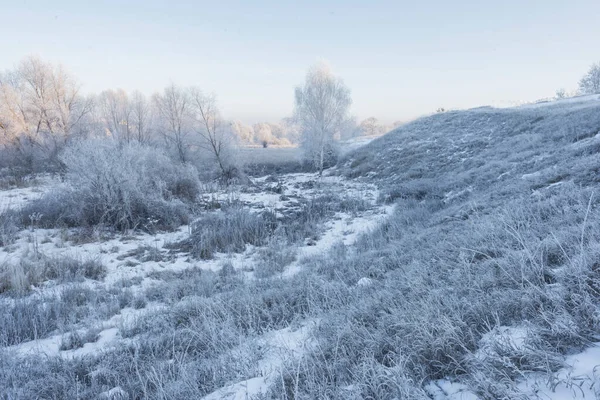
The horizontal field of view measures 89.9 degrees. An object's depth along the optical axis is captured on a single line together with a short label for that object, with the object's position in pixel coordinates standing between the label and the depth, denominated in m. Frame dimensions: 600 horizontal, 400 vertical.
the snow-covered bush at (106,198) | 10.59
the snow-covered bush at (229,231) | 9.20
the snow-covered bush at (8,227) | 8.72
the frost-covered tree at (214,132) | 21.85
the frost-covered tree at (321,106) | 23.80
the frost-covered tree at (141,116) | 27.86
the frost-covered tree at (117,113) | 28.17
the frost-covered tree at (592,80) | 41.97
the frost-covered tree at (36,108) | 19.03
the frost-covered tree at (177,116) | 22.25
